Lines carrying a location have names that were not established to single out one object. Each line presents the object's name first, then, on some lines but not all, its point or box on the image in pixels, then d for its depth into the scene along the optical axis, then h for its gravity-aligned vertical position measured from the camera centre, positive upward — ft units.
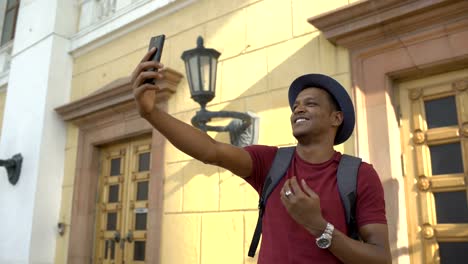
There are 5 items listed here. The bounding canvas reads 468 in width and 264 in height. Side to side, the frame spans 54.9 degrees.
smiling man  4.38 +0.86
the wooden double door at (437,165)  10.09 +1.92
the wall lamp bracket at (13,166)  20.21 +3.51
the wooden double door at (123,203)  16.74 +1.67
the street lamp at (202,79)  12.32 +4.50
